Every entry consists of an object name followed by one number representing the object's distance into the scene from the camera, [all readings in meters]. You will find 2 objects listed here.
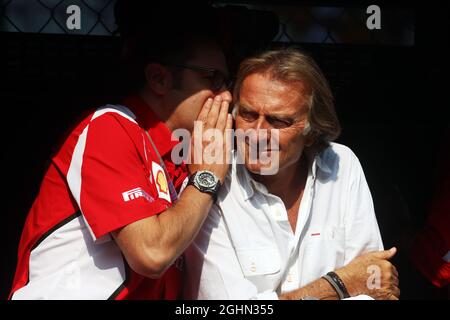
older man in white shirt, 4.16
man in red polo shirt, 3.65
